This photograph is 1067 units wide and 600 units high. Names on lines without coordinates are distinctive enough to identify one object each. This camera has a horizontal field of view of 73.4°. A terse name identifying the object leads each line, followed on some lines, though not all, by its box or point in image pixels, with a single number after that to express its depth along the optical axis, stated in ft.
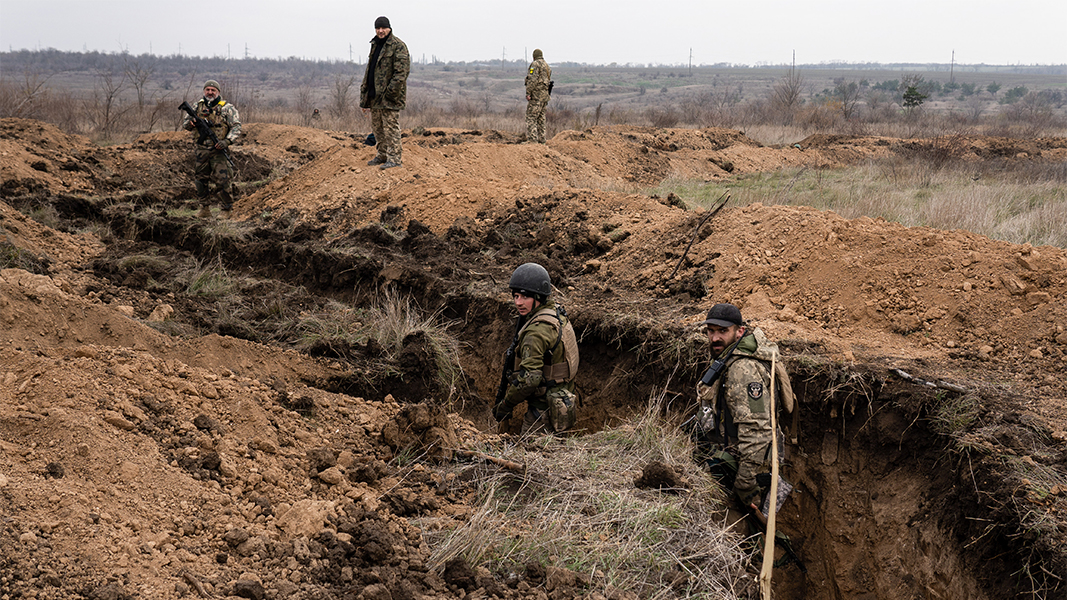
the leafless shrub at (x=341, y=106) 77.96
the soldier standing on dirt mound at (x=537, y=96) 46.61
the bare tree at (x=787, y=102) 104.01
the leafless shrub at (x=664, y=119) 91.30
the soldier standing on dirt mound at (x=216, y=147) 32.81
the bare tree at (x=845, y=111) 95.22
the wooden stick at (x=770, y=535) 10.49
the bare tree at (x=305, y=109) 78.88
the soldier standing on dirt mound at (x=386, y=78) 32.86
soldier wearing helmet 15.57
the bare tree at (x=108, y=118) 60.80
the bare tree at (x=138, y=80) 65.73
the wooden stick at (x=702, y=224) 22.53
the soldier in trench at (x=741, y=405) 13.42
